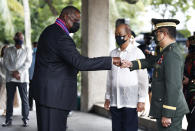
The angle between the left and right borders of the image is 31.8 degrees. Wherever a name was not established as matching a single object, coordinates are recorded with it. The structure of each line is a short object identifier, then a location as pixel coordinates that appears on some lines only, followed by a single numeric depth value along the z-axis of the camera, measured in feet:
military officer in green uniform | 11.82
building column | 31.63
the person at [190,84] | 16.07
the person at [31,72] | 32.82
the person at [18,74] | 25.49
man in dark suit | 12.26
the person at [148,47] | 24.84
